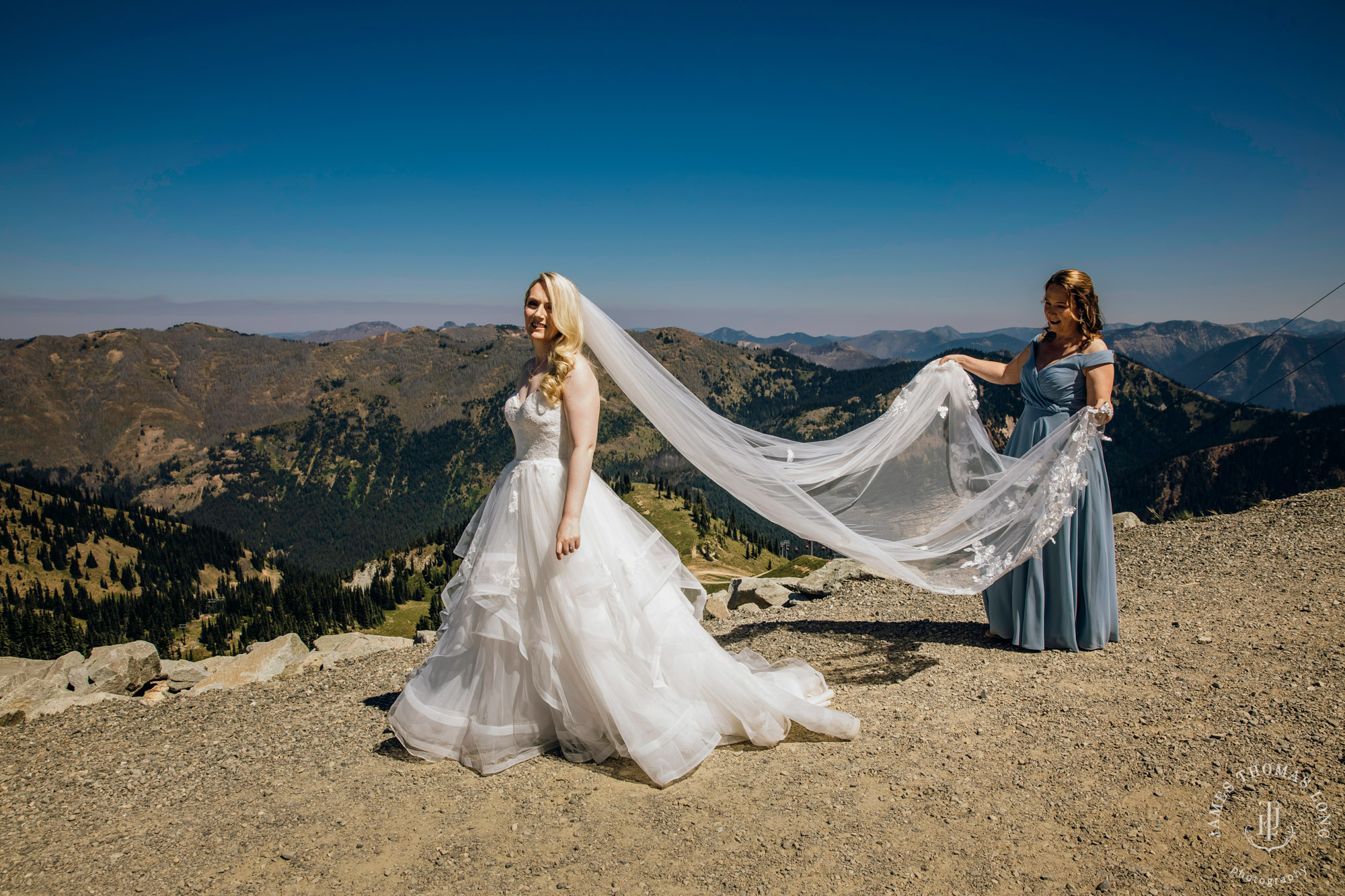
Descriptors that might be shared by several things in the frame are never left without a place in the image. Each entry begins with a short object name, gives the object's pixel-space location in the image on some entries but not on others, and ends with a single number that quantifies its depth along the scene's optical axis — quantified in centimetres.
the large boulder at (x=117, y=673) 933
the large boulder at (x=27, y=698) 789
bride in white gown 594
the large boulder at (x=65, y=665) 1048
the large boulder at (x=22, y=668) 1031
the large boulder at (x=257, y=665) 980
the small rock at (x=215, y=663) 1096
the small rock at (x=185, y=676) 995
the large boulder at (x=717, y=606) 1305
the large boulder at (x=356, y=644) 1107
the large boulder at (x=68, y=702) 808
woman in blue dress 795
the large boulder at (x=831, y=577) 1316
